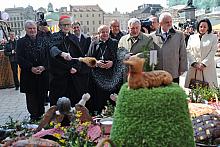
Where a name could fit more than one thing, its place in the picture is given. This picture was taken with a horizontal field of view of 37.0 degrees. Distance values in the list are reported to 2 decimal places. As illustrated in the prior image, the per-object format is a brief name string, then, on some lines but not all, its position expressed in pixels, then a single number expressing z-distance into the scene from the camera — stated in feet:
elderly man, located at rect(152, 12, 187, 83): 14.82
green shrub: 6.02
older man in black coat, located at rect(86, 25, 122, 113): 14.02
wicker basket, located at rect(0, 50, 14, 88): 29.12
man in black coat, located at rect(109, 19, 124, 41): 16.71
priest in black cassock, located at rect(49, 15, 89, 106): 14.05
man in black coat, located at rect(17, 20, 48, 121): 15.52
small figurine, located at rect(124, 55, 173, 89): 6.31
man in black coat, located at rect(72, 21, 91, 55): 15.56
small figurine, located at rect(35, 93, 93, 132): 9.46
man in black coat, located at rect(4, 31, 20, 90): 27.65
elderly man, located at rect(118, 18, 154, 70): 13.85
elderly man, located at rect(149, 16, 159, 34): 18.89
